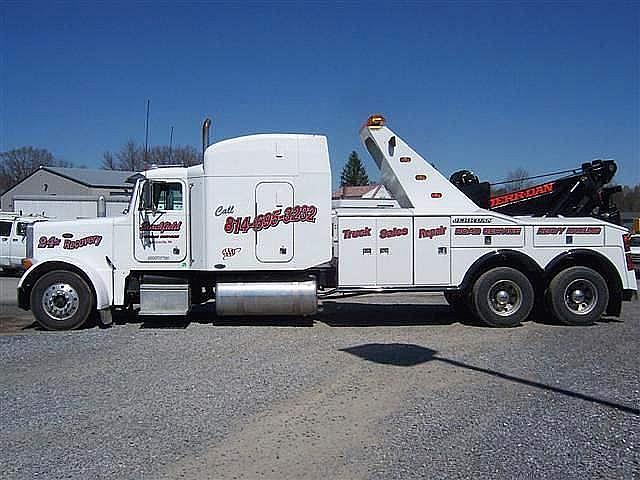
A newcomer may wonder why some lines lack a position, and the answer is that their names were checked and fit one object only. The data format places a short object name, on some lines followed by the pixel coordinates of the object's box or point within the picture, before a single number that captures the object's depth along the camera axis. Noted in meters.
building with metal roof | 60.28
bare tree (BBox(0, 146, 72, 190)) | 87.38
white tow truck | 11.62
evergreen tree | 102.38
